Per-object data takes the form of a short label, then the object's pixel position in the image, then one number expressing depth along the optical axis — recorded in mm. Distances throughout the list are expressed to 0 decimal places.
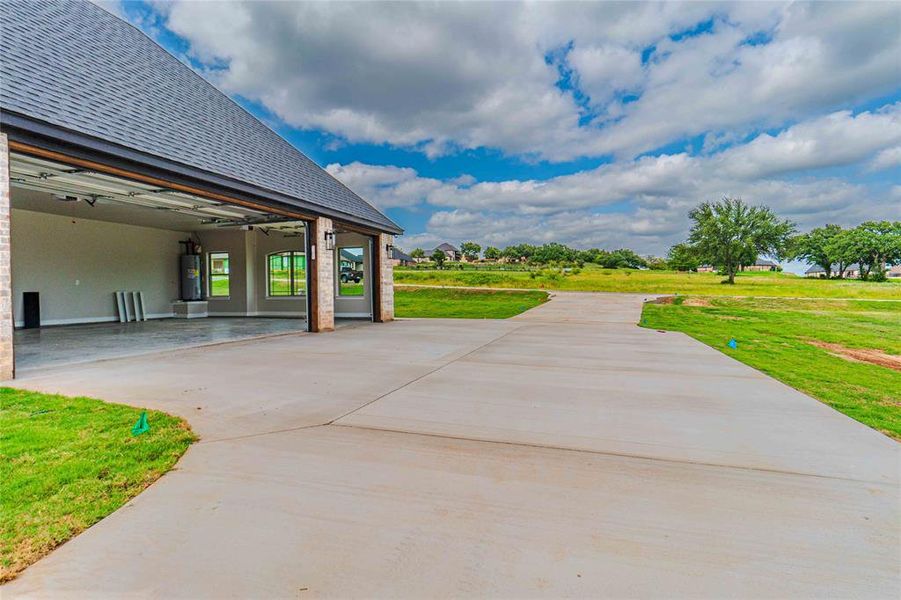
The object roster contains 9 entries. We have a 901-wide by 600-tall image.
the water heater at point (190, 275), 14781
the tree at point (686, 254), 41781
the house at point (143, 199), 5891
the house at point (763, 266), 112281
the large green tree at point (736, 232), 40219
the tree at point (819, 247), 57906
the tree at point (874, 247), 50031
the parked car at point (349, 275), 14566
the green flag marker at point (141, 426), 3354
